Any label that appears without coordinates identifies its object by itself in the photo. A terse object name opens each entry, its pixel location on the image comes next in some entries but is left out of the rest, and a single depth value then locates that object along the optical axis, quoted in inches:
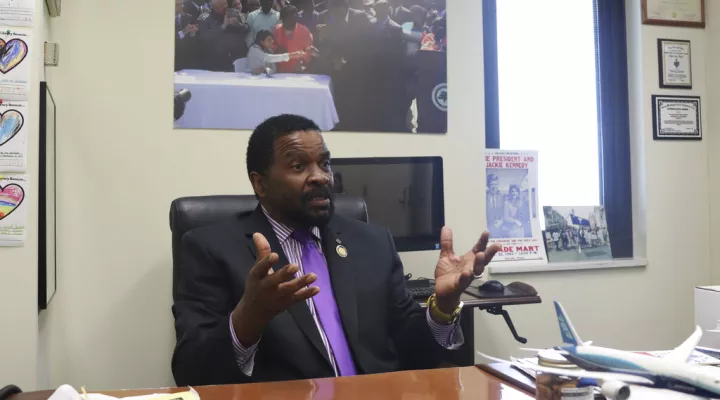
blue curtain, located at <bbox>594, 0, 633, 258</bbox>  118.5
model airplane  31.2
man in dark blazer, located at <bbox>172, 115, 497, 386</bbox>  45.3
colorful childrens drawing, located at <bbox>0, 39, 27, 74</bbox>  66.5
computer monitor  83.0
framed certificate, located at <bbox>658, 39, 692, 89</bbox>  114.7
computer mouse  78.4
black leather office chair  62.1
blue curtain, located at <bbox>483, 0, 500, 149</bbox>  111.9
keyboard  74.9
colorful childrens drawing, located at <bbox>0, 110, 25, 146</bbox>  65.9
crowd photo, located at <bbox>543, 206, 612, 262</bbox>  112.6
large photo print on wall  90.5
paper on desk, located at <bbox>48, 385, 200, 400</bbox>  30.9
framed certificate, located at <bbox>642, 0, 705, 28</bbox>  114.1
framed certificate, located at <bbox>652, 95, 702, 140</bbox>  114.3
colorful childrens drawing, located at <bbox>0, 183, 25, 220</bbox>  66.0
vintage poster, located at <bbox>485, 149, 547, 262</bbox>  106.5
